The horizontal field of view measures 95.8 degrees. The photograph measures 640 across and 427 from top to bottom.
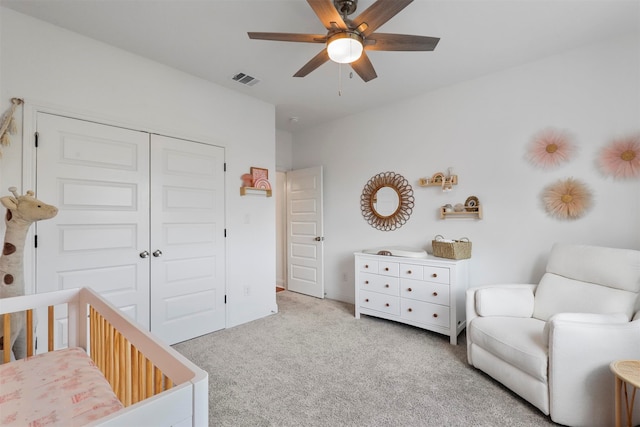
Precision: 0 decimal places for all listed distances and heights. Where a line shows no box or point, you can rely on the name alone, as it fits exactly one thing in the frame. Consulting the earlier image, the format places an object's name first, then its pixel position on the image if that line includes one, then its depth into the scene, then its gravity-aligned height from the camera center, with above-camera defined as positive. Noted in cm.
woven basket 273 -32
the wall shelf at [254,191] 319 +31
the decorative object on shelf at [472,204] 290 +11
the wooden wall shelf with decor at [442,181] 304 +38
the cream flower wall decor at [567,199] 237 +13
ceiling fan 153 +107
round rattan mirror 342 +19
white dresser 270 -76
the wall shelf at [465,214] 287 +2
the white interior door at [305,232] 417 -23
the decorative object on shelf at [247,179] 326 +44
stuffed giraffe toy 166 -16
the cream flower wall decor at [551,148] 245 +57
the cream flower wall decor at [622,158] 217 +43
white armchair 154 -72
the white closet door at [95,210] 207 +7
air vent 284 +140
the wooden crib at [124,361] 62 -45
